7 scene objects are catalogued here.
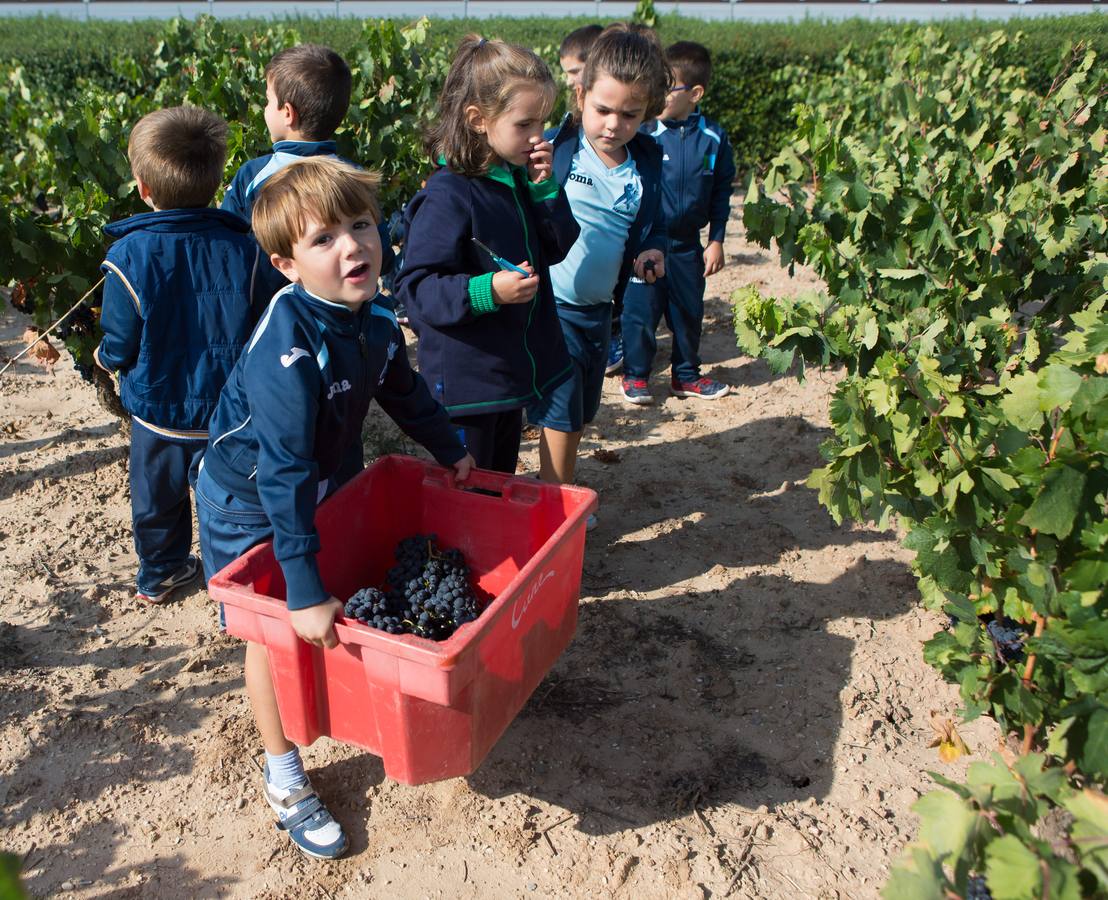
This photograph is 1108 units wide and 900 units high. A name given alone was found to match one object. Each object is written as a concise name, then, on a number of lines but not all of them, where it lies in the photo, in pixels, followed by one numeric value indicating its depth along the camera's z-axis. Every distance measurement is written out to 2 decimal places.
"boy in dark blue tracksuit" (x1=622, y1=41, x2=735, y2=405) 4.80
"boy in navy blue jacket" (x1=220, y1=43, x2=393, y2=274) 3.31
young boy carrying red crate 2.08
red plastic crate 1.99
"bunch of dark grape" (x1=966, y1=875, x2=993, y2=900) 1.67
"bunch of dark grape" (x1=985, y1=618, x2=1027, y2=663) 2.65
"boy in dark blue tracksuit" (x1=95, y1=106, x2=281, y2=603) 2.76
